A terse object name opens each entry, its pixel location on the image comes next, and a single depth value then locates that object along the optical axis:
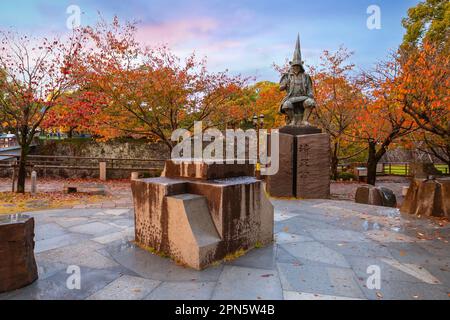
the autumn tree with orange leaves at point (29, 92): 9.47
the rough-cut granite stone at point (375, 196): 8.99
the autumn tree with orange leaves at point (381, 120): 10.33
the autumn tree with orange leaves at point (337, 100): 16.08
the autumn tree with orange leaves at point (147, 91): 12.20
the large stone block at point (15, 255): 2.69
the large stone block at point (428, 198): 5.68
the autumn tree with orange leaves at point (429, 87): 8.57
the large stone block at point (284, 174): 8.73
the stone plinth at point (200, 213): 3.30
